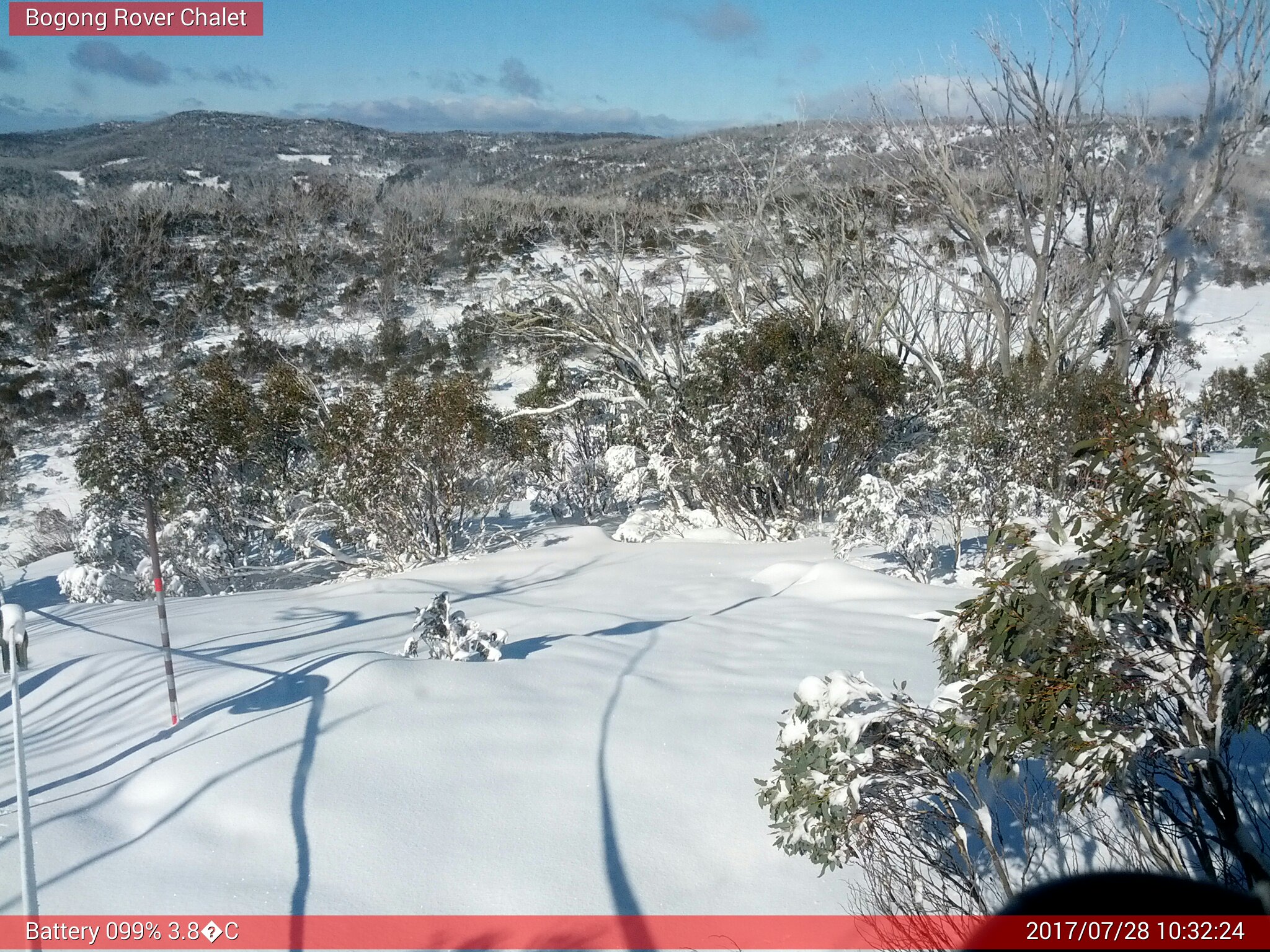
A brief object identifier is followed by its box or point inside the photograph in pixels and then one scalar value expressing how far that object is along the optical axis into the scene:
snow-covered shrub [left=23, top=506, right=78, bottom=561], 17.64
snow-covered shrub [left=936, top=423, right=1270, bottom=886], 2.67
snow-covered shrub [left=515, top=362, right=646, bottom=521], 15.62
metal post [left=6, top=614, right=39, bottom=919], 2.69
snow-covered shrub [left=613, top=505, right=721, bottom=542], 12.75
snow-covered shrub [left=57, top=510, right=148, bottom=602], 12.81
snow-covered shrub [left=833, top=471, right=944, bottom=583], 9.24
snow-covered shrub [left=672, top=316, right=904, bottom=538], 11.28
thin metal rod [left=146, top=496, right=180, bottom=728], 4.69
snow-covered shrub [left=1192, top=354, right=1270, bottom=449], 16.73
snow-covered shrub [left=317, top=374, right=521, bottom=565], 11.95
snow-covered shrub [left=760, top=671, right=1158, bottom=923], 3.03
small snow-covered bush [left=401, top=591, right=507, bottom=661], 6.22
